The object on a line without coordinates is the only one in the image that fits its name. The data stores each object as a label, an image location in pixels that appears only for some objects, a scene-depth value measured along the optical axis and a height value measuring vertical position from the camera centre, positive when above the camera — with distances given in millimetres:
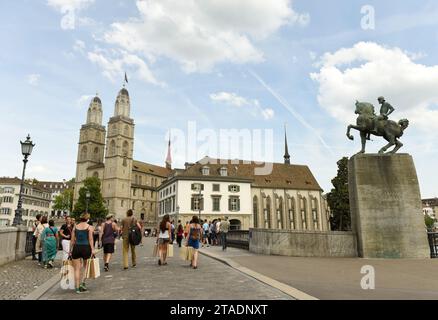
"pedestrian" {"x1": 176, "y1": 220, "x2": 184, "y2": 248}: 20397 -399
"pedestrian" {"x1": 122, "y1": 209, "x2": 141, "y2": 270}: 10778 -181
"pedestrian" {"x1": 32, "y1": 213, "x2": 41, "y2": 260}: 13400 -592
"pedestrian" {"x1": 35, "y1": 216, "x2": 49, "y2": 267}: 12523 -536
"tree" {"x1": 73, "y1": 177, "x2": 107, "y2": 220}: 66875 +5103
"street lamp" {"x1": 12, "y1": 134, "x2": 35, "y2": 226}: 14532 +3399
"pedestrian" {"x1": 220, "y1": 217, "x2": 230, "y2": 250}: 18806 -87
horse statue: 14766 +4524
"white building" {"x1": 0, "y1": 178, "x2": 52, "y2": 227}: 93000 +8407
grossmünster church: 88375 +17629
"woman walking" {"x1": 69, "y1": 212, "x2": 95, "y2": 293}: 7066 -472
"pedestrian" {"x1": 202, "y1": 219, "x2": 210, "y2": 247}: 24450 -489
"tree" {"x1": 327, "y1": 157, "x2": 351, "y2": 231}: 46562 +3824
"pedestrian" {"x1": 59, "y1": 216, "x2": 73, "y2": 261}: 11680 -333
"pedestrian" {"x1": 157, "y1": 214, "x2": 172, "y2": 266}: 11828 -458
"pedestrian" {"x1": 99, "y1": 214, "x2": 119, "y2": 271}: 10943 -388
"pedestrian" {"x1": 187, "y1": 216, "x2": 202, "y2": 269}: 11112 -387
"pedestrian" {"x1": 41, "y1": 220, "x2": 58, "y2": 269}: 11680 -651
